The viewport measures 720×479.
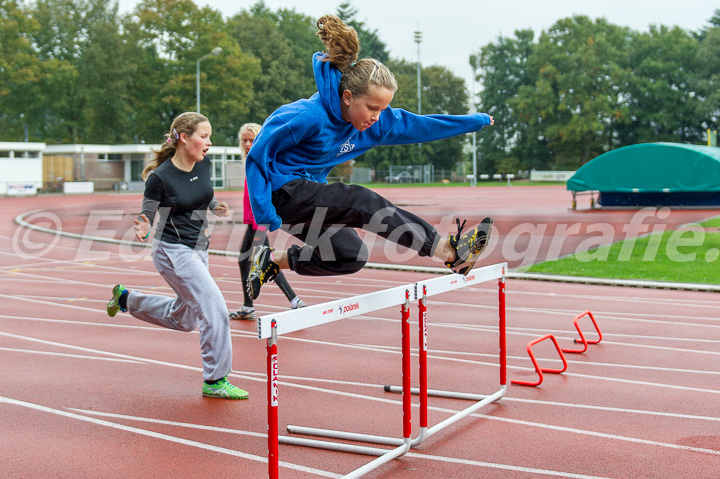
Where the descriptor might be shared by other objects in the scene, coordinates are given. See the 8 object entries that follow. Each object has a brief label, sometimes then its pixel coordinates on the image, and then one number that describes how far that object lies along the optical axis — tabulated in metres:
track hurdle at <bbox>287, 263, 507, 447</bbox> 4.55
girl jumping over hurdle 3.87
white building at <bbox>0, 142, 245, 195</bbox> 45.81
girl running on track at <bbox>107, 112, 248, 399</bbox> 5.38
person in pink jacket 7.43
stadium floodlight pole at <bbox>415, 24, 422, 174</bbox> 70.12
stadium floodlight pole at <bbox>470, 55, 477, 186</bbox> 79.06
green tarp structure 25.88
